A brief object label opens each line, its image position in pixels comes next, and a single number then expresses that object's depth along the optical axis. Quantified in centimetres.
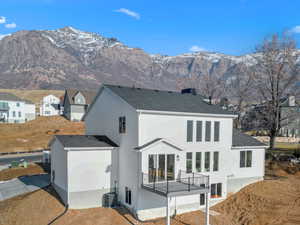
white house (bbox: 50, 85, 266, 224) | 1714
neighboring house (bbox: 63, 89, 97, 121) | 6562
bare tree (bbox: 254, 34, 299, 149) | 3089
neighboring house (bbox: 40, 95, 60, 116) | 7731
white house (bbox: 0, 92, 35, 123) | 6334
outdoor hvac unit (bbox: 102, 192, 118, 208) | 1834
